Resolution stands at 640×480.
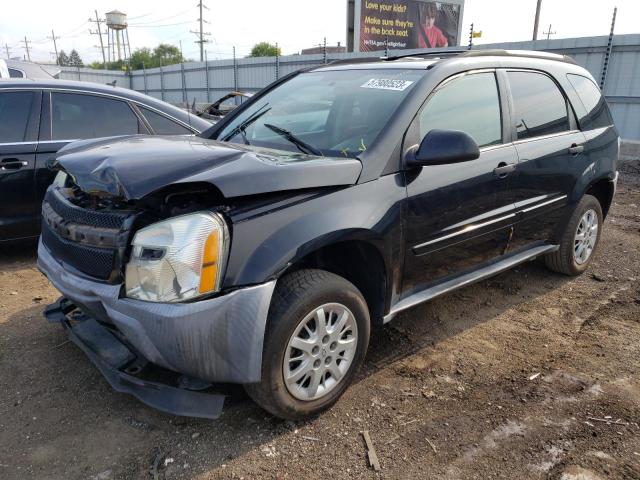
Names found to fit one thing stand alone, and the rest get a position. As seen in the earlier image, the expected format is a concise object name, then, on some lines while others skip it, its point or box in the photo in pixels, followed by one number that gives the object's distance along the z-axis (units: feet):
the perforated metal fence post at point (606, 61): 36.87
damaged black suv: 7.17
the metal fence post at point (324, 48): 51.92
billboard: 87.61
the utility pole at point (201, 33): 210.79
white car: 26.71
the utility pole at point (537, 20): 79.00
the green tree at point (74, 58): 339.98
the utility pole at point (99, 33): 263.08
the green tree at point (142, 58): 253.44
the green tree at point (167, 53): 275.02
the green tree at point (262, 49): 219.28
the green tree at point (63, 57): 321.93
